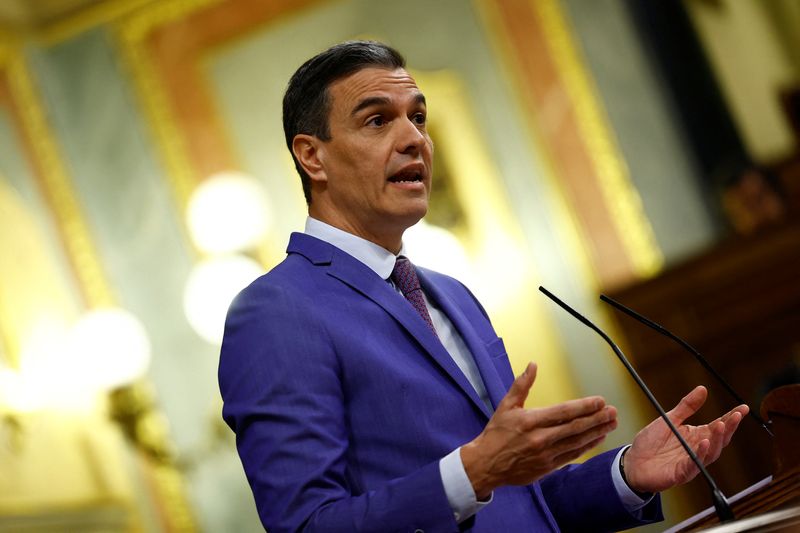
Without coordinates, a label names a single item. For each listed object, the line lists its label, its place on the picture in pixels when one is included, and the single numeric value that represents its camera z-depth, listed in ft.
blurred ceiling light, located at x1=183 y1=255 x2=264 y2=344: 32.37
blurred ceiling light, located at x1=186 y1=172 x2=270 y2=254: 33.68
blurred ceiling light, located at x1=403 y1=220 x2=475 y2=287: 32.96
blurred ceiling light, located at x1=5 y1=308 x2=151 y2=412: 31.73
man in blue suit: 9.49
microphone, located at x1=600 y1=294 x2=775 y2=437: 11.41
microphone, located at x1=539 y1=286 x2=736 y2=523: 9.52
